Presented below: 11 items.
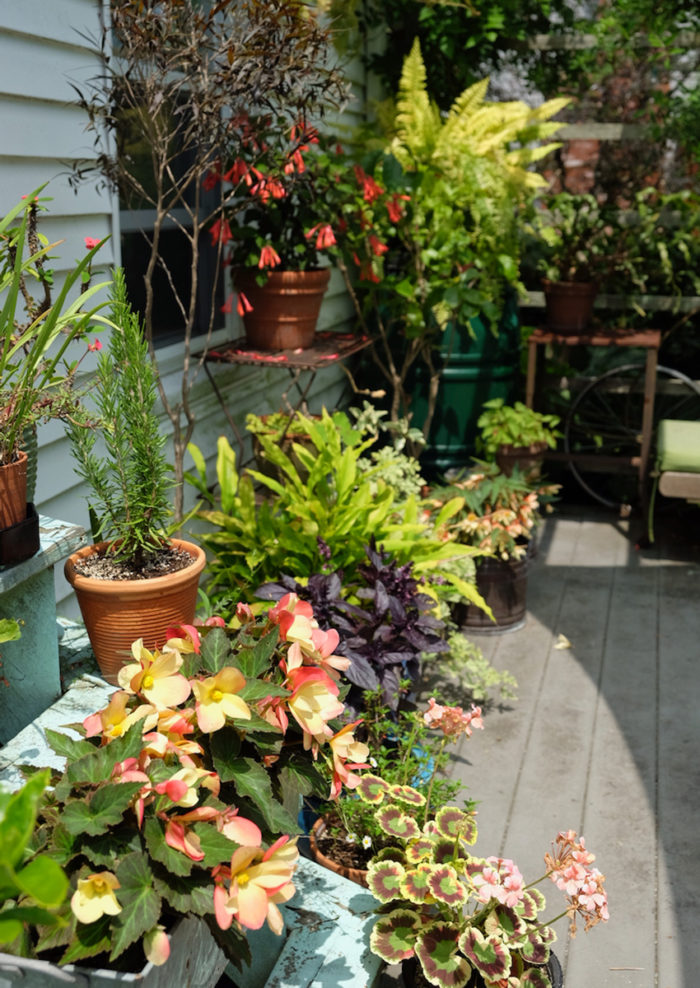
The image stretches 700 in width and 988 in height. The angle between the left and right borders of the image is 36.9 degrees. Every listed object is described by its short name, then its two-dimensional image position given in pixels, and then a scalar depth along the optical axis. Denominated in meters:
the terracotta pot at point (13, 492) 1.88
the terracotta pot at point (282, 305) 3.71
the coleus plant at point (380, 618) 2.81
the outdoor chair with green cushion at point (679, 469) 4.50
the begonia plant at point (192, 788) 1.37
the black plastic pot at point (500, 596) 4.11
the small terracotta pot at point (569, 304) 5.19
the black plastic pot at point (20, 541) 1.87
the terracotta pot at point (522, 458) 4.70
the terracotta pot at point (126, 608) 2.13
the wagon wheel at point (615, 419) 5.49
